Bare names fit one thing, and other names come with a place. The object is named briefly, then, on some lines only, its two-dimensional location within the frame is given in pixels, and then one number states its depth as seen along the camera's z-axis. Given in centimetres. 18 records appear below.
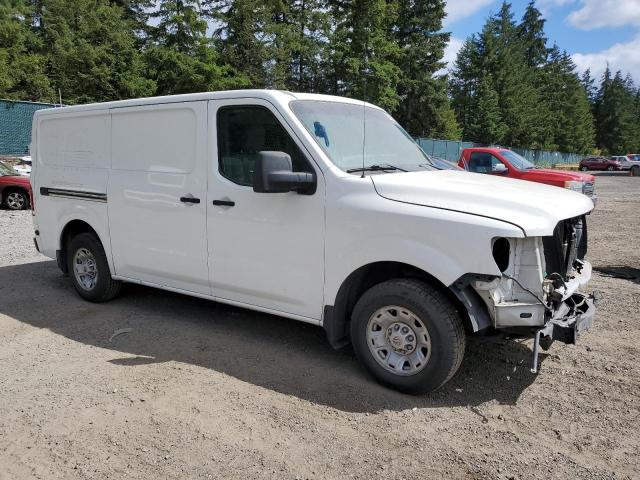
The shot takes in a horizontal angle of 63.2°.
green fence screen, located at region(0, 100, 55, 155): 2247
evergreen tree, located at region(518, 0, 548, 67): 8144
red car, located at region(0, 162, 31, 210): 1396
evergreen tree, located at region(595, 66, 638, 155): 8838
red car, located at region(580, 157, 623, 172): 5115
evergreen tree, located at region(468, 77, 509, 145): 5494
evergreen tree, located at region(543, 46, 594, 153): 7356
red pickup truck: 1265
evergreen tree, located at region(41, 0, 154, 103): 3127
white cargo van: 345
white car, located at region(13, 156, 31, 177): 1891
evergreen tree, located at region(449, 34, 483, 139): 5741
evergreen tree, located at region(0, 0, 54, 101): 3161
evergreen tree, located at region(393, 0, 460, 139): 4800
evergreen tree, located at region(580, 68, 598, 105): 9518
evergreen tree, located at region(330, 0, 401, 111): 3741
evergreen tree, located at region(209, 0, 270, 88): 3275
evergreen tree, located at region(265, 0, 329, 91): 3531
